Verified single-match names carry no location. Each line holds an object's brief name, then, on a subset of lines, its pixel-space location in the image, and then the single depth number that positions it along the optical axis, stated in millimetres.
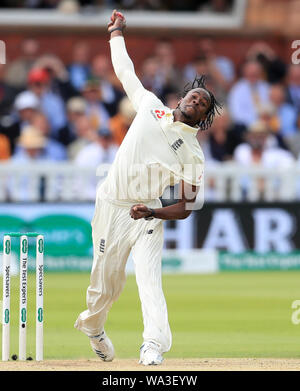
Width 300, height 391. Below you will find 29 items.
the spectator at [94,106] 14422
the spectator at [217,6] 17375
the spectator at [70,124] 14148
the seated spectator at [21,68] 15000
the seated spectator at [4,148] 13811
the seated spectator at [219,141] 14195
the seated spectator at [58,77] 14695
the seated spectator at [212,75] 15508
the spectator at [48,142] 14008
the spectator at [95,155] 13609
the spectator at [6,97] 14492
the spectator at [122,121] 14023
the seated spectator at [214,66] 15742
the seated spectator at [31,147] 13805
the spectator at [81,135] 13977
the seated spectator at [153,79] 14914
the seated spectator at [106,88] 14750
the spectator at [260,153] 14078
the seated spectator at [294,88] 15438
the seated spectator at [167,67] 15052
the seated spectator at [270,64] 15641
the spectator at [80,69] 14998
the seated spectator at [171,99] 14009
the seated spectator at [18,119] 13969
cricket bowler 6711
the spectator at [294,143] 14711
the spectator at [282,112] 15180
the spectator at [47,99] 14453
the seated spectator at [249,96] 15203
